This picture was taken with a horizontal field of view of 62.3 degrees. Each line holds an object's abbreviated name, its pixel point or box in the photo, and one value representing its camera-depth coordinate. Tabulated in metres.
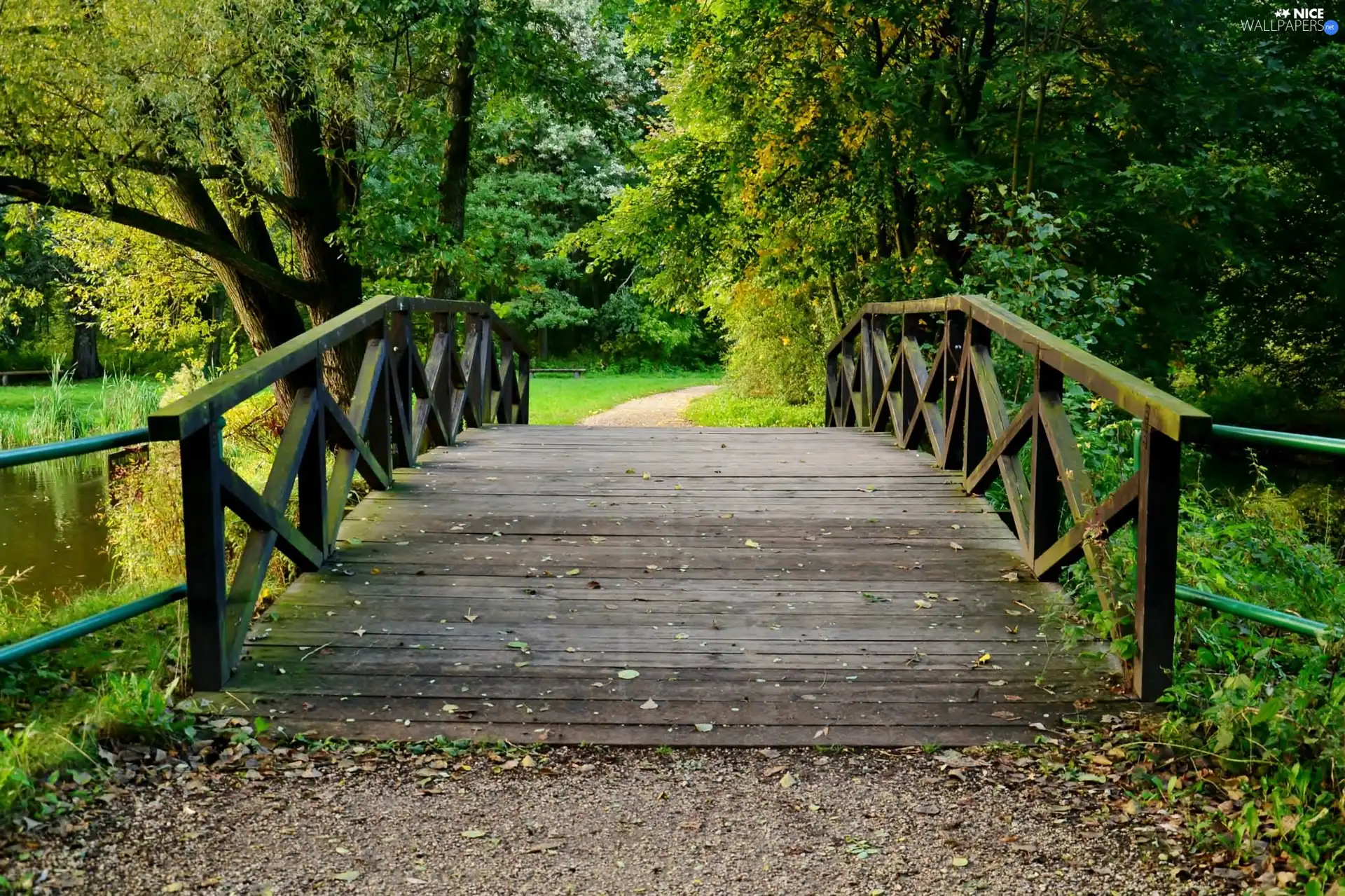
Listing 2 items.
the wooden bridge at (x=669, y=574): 3.64
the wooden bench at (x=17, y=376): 28.20
